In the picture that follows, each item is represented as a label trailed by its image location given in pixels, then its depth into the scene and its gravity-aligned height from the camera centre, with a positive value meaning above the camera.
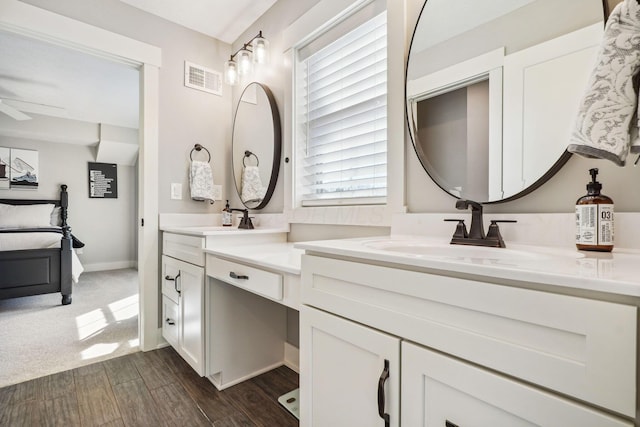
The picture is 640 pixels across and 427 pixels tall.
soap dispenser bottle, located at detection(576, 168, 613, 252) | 0.82 -0.02
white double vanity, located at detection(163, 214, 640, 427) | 0.51 -0.25
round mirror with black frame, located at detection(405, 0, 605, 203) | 0.97 +0.44
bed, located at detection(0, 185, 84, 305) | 3.16 -0.56
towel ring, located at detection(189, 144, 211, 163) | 2.51 +0.49
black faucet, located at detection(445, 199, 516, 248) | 1.03 -0.07
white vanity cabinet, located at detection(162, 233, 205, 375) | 1.78 -0.54
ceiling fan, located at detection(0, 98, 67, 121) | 3.91 +1.35
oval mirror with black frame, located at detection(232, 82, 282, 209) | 2.17 +0.48
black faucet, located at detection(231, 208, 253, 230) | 2.20 -0.08
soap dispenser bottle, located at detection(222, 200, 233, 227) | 2.46 -0.05
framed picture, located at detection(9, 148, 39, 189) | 4.64 +0.59
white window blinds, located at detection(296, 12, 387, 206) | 1.59 +0.51
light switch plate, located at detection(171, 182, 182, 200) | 2.42 +0.15
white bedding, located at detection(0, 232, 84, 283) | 3.20 -0.33
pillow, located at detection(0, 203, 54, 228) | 4.31 -0.10
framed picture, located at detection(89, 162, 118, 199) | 5.31 +0.49
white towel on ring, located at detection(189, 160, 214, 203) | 2.46 +0.23
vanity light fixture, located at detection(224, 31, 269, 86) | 2.16 +1.08
